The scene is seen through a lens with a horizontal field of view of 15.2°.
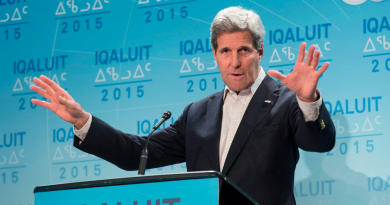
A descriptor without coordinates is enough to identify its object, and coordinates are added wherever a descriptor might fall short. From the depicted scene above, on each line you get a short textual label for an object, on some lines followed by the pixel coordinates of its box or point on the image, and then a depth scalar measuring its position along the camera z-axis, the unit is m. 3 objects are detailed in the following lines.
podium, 3.86
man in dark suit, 4.16
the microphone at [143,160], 4.20
